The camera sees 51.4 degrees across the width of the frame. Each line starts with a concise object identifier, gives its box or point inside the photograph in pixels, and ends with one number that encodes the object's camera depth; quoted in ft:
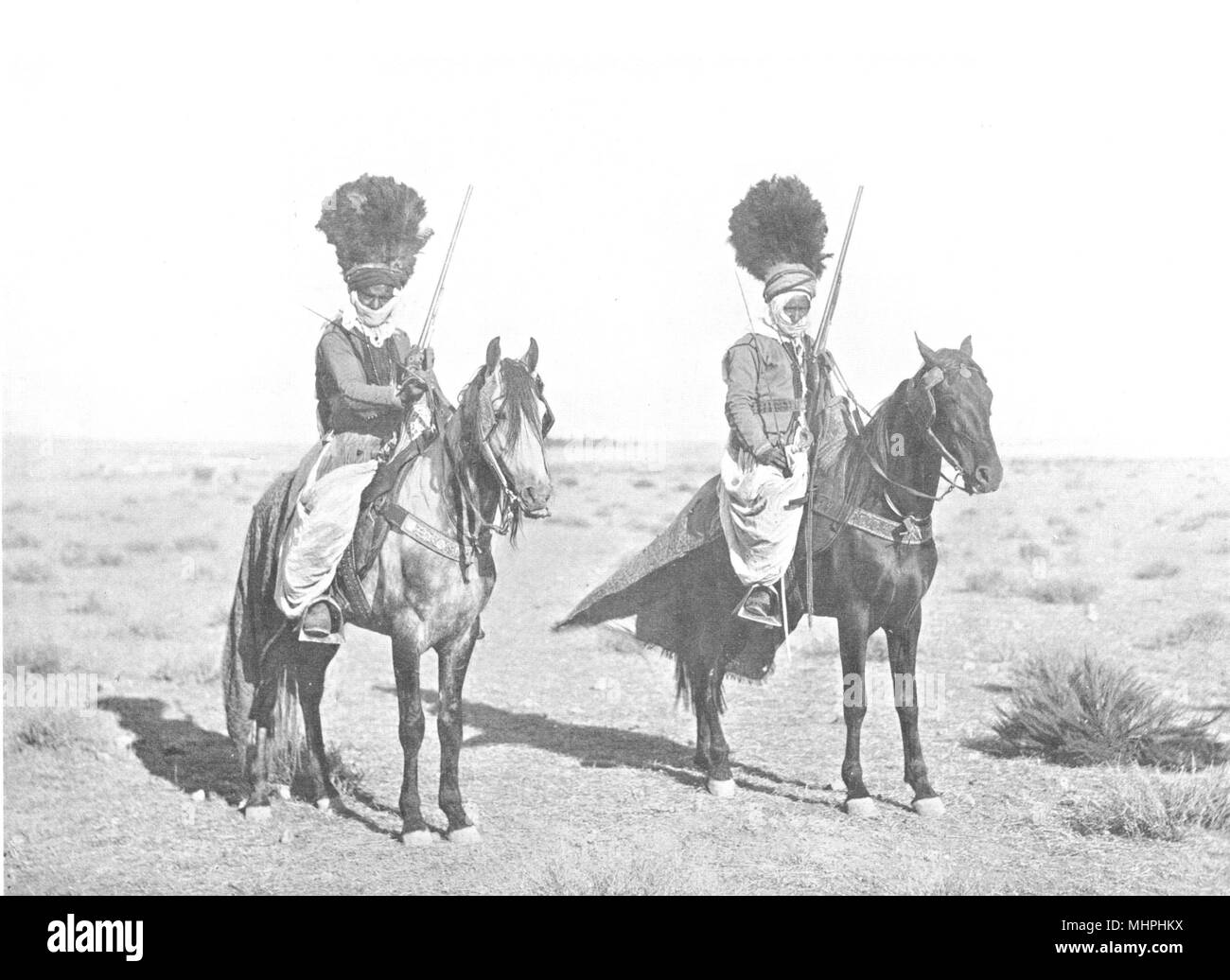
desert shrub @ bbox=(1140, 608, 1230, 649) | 34.47
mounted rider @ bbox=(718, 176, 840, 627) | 22.99
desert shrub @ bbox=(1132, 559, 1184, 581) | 43.24
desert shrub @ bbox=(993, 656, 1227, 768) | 24.66
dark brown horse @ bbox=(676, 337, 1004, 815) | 21.09
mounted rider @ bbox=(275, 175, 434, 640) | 21.35
